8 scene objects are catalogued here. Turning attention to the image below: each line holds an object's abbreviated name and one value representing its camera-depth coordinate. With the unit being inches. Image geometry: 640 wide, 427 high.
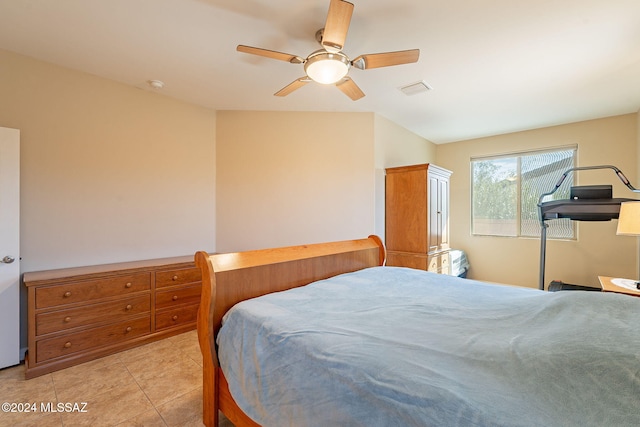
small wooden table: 98.5
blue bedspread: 30.4
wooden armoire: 146.5
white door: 87.9
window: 171.6
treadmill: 122.4
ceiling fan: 65.7
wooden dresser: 86.7
